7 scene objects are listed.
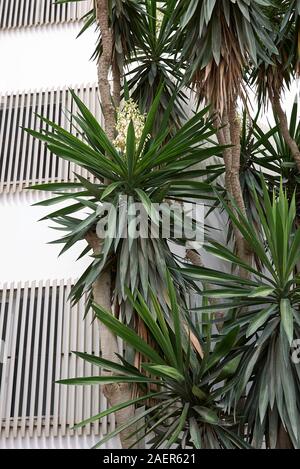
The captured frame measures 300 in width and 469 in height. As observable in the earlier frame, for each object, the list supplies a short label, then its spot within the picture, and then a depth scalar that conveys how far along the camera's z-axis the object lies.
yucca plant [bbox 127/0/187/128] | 6.12
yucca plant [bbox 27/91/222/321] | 4.42
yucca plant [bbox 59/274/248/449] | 3.98
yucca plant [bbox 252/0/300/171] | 5.75
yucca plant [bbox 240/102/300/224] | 6.20
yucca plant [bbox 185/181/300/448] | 3.93
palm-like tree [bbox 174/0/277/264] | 5.11
